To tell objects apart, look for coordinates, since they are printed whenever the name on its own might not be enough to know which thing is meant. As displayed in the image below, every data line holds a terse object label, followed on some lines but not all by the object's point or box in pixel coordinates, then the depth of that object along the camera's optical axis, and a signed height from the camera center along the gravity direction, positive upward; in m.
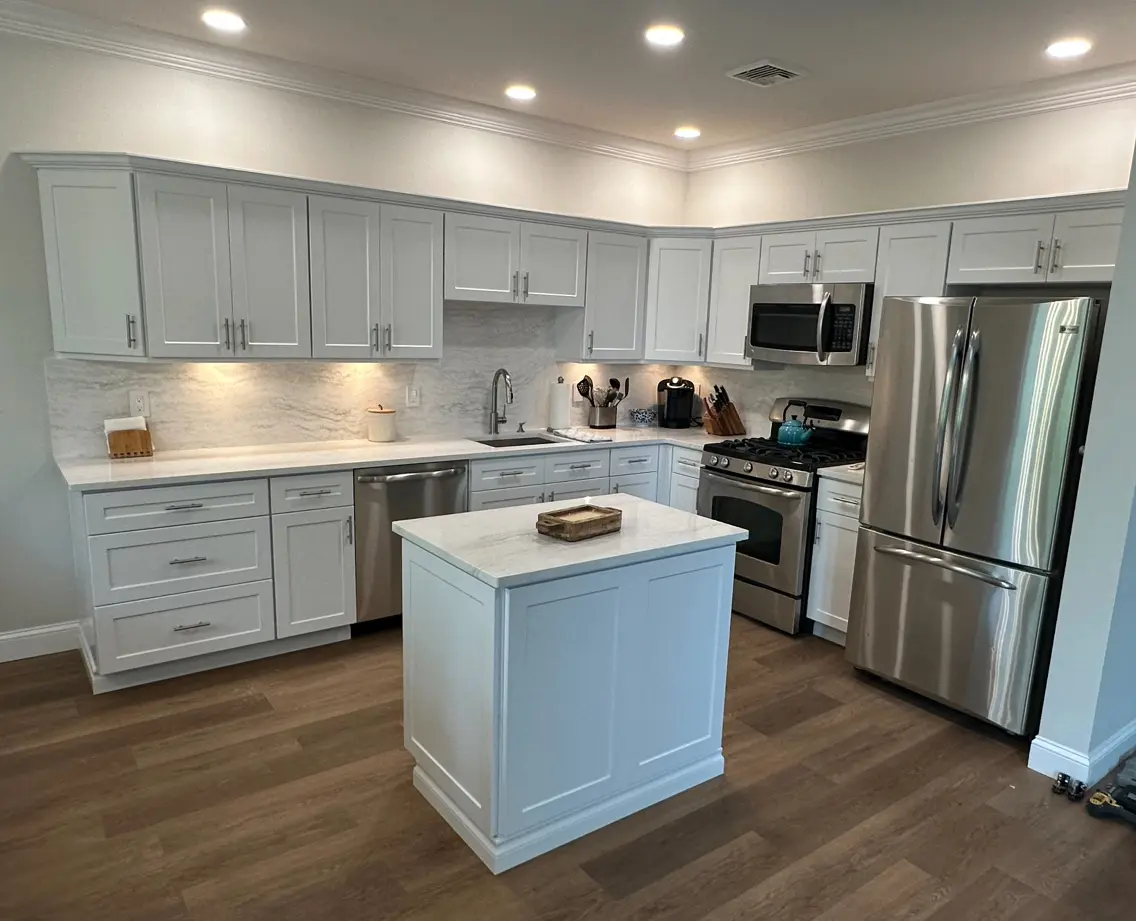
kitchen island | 2.22 -1.05
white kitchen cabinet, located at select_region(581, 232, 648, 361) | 4.80 +0.24
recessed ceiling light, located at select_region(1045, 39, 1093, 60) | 3.13 +1.27
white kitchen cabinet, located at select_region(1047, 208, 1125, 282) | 3.27 +0.47
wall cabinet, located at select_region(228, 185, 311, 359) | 3.55 +0.25
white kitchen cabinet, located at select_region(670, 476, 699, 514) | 4.80 -0.97
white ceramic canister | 4.29 -0.53
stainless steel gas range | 4.07 -0.86
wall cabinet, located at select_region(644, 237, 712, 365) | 4.94 +0.26
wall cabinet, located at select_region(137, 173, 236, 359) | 3.33 +0.24
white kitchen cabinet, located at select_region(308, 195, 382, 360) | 3.76 +0.26
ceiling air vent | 3.55 +1.28
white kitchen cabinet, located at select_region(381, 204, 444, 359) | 3.98 +0.25
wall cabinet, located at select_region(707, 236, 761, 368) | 4.70 +0.28
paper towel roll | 5.02 -0.45
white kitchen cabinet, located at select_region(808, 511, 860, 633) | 3.91 -1.17
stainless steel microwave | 4.14 +0.11
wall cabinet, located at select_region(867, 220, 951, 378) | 3.82 +0.44
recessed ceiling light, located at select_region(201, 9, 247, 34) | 3.18 +1.28
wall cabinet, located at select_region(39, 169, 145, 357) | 3.26 +0.24
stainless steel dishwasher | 3.86 -0.94
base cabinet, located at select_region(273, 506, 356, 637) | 3.65 -1.18
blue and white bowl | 5.44 -0.56
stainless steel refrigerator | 2.89 -0.57
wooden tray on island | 2.45 -0.61
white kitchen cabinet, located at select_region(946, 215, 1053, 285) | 3.48 +0.48
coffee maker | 5.42 -0.45
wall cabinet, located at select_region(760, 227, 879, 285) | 4.11 +0.50
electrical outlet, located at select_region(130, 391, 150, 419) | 3.68 -0.40
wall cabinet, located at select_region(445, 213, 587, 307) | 4.21 +0.41
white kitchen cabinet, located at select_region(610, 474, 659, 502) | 4.83 -0.94
